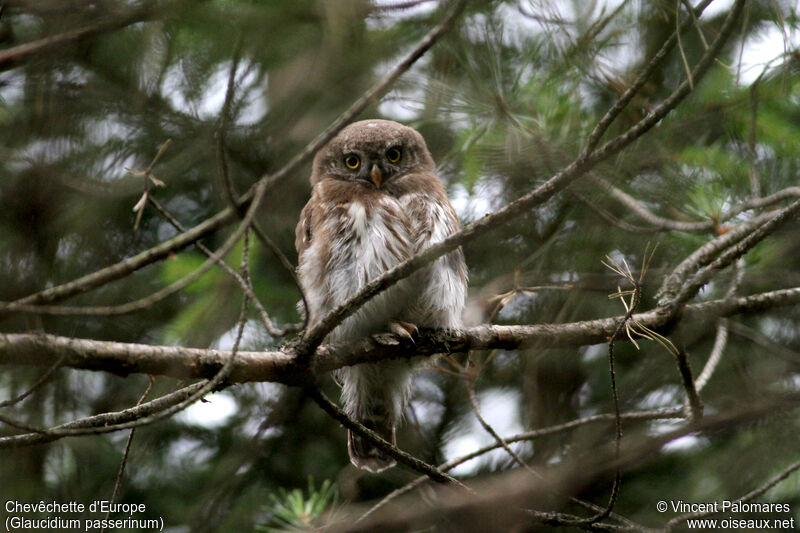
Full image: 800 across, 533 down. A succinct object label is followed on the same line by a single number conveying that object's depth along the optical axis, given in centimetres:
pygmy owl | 749
